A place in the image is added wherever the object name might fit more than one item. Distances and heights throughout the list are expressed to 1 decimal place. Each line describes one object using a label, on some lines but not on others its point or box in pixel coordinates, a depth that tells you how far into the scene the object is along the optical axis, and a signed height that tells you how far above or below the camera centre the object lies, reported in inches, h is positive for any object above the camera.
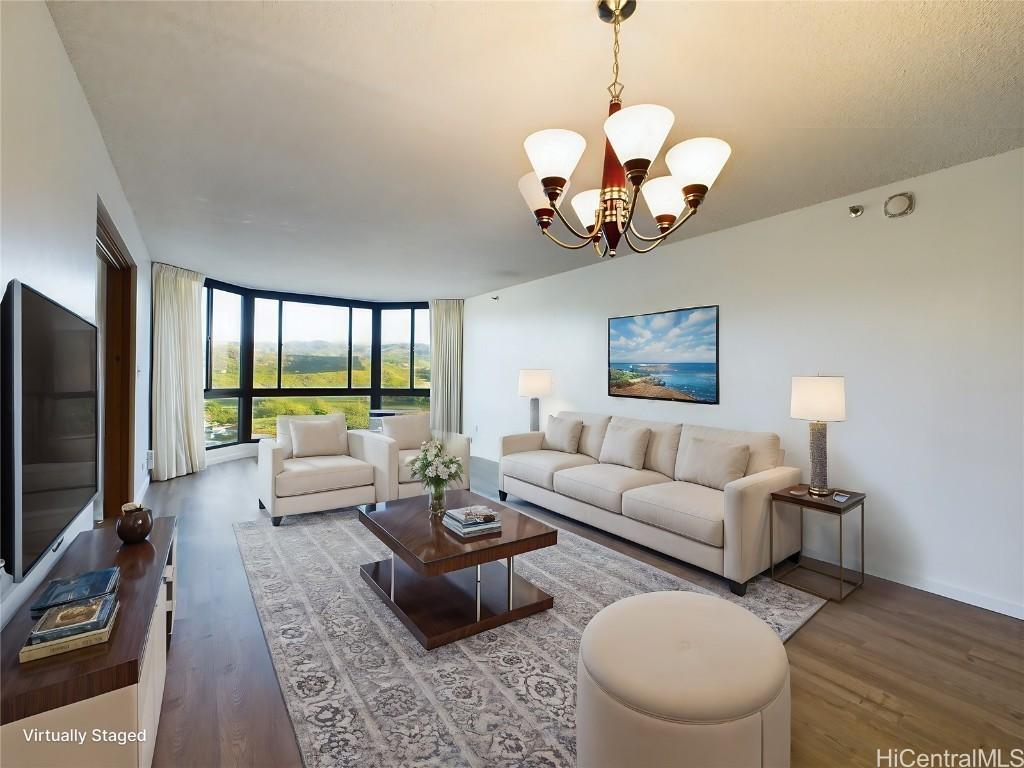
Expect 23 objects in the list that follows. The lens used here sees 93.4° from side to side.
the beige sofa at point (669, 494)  113.3 -30.4
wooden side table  109.3 -27.3
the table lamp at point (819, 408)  113.3 -4.9
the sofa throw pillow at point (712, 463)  134.0 -21.8
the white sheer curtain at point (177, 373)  211.9 +6.3
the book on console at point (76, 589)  54.7 -25.1
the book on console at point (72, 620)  49.8 -25.5
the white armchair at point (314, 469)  156.7 -27.8
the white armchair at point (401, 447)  170.6 -22.6
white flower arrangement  112.5 -18.9
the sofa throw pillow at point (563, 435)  189.6 -19.0
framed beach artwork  161.9 +11.3
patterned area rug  67.0 -48.6
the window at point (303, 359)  268.1 +17.3
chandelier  63.8 +33.7
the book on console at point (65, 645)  48.3 -27.0
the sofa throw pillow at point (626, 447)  162.4 -20.5
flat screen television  50.6 -4.6
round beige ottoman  50.4 -33.5
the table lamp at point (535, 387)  214.2 +0.0
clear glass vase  113.3 -27.1
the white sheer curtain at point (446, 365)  308.3 +14.1
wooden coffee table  92.2 -44.9
